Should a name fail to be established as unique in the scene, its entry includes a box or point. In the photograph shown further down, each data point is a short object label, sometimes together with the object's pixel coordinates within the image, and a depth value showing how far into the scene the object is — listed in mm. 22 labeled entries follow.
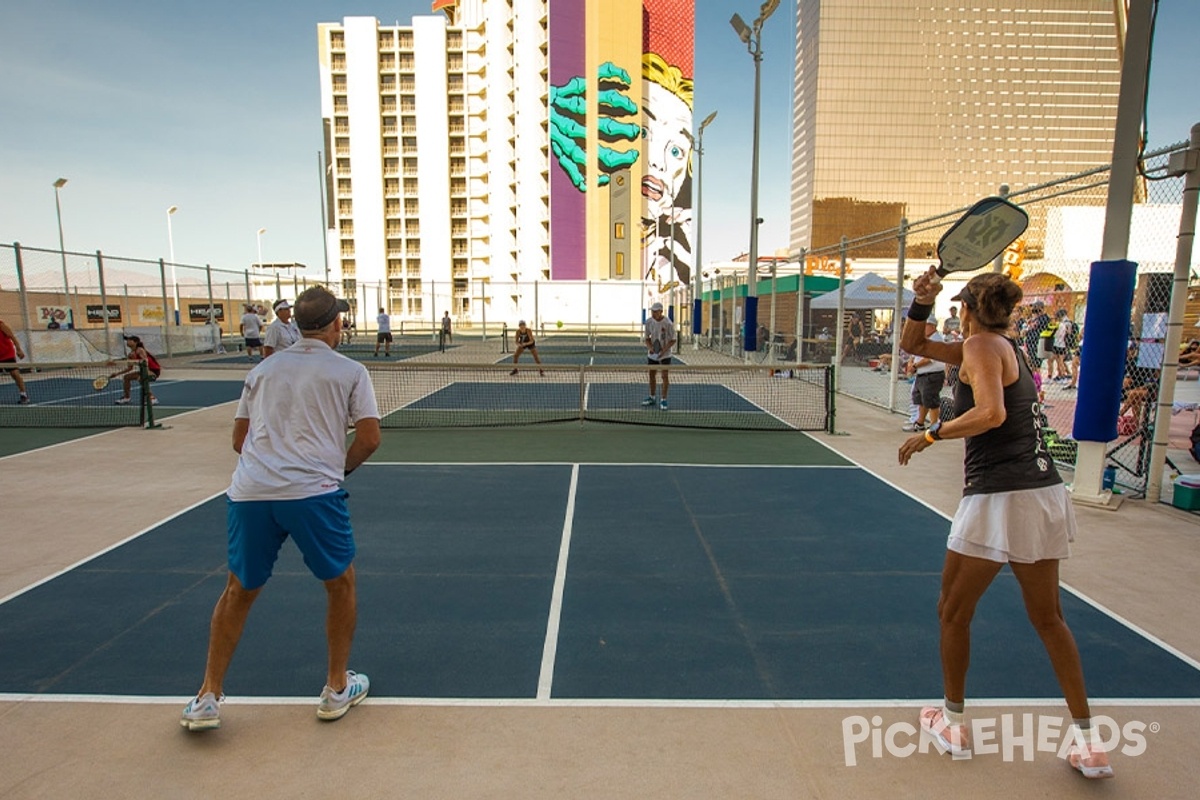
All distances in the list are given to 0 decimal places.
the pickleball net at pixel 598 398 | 11953
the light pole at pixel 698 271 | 29984
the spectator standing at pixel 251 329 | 23000
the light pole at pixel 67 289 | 20072
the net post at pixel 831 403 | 11055
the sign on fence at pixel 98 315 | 32594
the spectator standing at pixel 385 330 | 24345
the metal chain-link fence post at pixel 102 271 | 20688
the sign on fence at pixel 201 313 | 40750
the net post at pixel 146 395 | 11094
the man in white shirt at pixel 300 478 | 3074
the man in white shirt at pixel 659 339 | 13023
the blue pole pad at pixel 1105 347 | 6684
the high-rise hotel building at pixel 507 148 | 64562
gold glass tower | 128375
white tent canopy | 20797
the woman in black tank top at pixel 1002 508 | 2838
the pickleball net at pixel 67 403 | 11568
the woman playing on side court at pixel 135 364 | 12355
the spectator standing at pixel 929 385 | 9914
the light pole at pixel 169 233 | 54662
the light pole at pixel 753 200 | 19984
